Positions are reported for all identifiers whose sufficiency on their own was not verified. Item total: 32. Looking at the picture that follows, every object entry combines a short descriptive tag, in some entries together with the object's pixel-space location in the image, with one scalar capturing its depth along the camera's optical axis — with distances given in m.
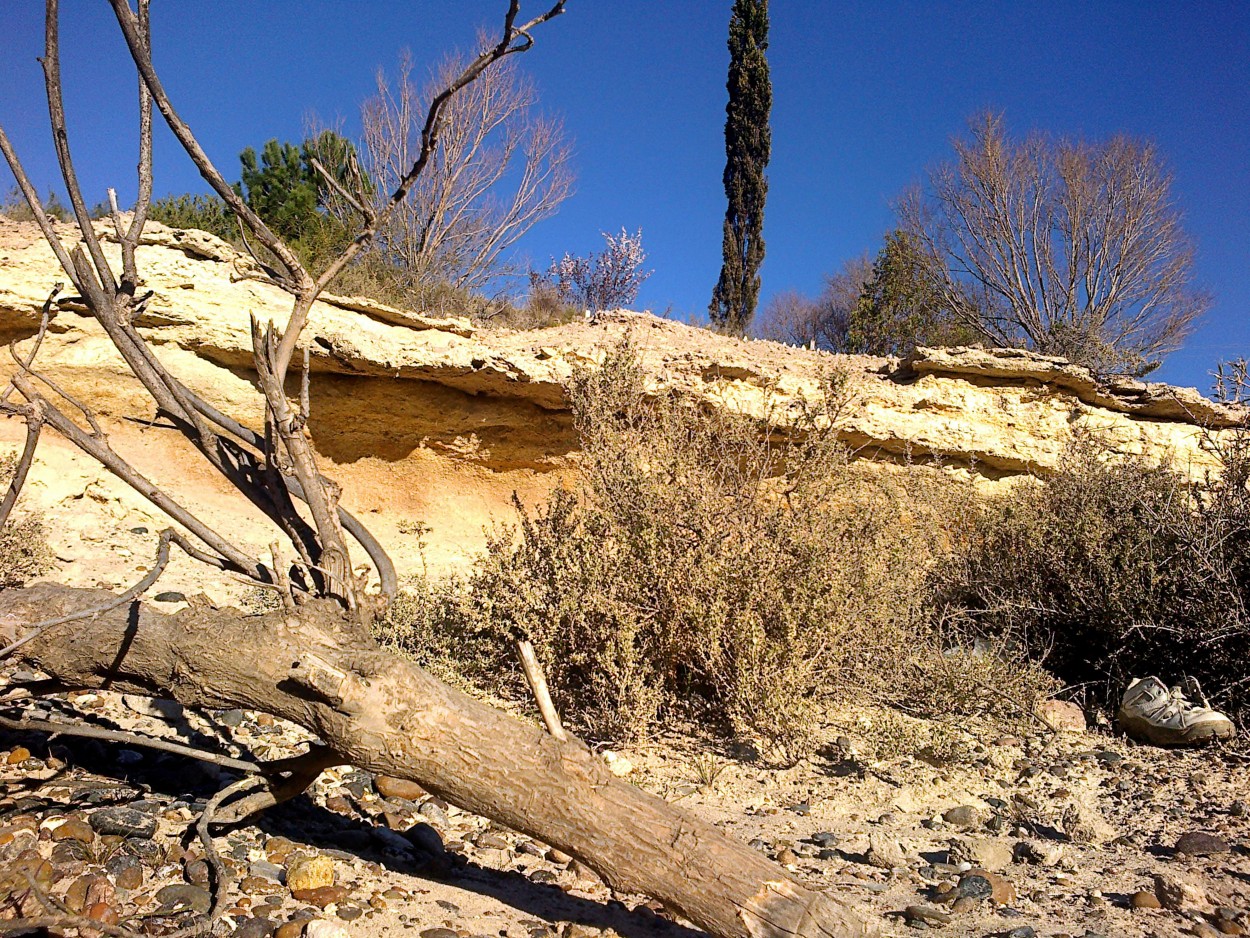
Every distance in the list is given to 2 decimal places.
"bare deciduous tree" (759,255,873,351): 19.41
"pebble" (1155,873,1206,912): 2.75
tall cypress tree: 17.98
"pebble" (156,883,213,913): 2.14
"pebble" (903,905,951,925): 2.55
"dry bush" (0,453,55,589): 4.62
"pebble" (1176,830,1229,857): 3.17
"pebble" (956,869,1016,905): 2.74
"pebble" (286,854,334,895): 2.35
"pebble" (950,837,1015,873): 3.03
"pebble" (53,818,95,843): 2.35
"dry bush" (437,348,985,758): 3.98
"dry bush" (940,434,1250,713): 4.76
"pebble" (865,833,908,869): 2.98
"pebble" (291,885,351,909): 2.29
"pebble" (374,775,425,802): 3.18
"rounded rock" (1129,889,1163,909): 2.74
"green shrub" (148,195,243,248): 11.05
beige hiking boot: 4.27
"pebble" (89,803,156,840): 2.42
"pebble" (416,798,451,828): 3.03
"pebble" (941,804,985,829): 3.40
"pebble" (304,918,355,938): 2.06
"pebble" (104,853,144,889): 2.21
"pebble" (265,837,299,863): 2.51
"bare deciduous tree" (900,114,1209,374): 14.02
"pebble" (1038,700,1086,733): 4.64
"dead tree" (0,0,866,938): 2.15
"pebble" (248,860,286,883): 2.39
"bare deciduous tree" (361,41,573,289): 13.46
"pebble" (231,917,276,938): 2.09
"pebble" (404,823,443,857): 2.78
